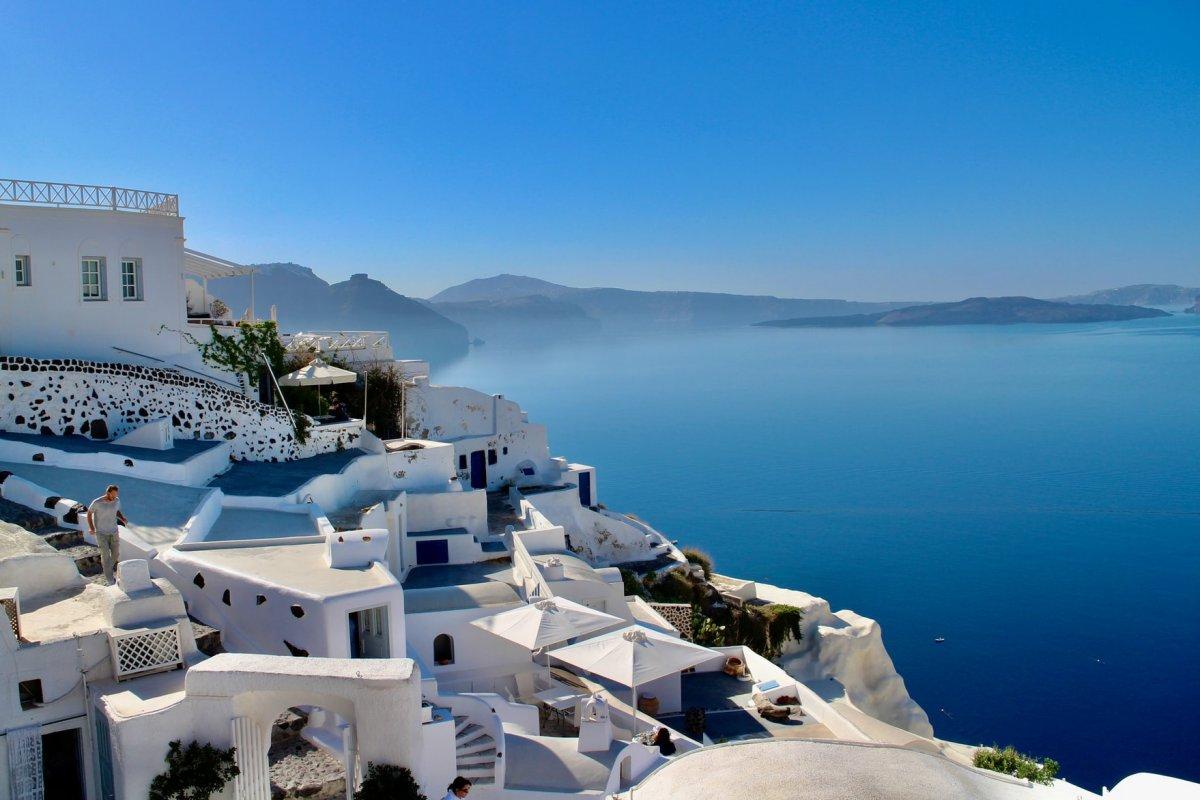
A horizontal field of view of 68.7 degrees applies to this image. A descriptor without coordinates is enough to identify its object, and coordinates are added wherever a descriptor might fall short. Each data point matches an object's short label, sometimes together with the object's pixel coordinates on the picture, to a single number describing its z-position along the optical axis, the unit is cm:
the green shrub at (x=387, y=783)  833
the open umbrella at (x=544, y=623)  1550
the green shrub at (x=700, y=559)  3189
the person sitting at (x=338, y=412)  2359
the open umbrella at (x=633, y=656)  1486
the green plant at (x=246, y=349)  2177
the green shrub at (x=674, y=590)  2708
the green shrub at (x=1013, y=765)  1533
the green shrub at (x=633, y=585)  2667
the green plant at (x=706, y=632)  2400
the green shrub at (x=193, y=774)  808
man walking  1173
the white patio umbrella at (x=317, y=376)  2255
